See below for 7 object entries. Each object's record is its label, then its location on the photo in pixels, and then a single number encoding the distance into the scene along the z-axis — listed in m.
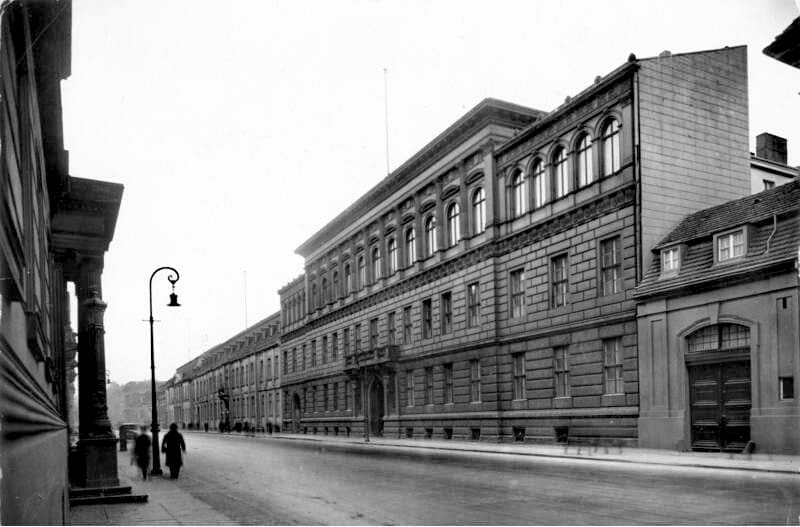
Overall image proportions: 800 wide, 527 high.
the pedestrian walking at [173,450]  20.09
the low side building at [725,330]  20.00
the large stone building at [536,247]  26.23
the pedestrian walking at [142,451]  19.94
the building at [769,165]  31.50
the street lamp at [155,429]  21.52
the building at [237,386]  71.94
